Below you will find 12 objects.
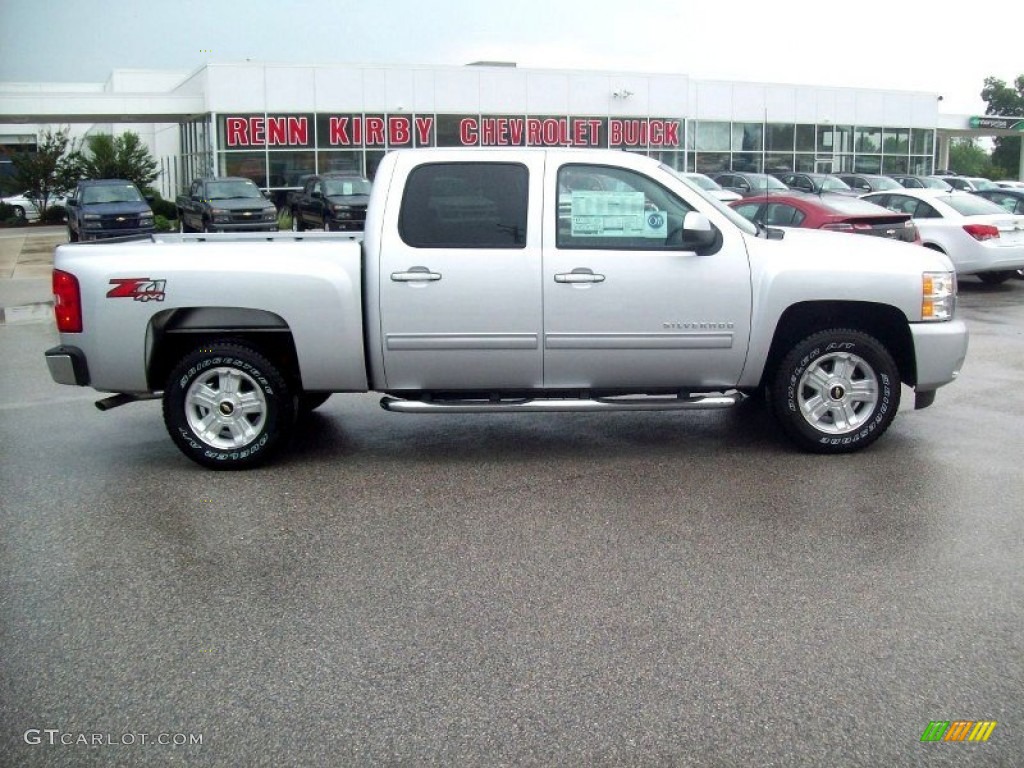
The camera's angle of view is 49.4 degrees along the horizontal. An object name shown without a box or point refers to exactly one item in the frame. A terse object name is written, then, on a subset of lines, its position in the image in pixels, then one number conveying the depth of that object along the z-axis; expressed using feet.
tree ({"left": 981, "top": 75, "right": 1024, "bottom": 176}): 278.26
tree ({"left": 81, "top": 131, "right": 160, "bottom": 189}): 146.61
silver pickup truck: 22.67
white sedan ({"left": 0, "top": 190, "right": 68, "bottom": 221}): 141.59
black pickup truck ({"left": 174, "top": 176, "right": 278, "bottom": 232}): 95.20
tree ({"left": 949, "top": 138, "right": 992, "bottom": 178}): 299.05
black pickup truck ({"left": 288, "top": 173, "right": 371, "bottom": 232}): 96.73
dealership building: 133.49
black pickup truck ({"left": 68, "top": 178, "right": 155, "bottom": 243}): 91.09
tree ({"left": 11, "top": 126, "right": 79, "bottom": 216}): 139.44
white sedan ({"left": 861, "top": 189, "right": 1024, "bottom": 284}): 54.34
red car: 47.85
